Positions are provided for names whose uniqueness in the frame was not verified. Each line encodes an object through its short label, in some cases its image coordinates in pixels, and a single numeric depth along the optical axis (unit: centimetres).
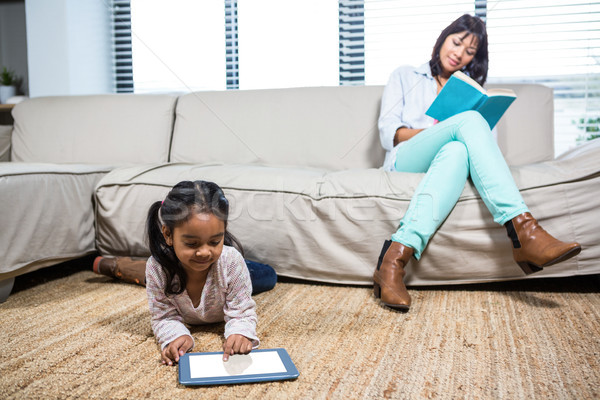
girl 86
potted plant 281
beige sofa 129
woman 115
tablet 76
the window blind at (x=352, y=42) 266
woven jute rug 76
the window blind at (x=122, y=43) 296
